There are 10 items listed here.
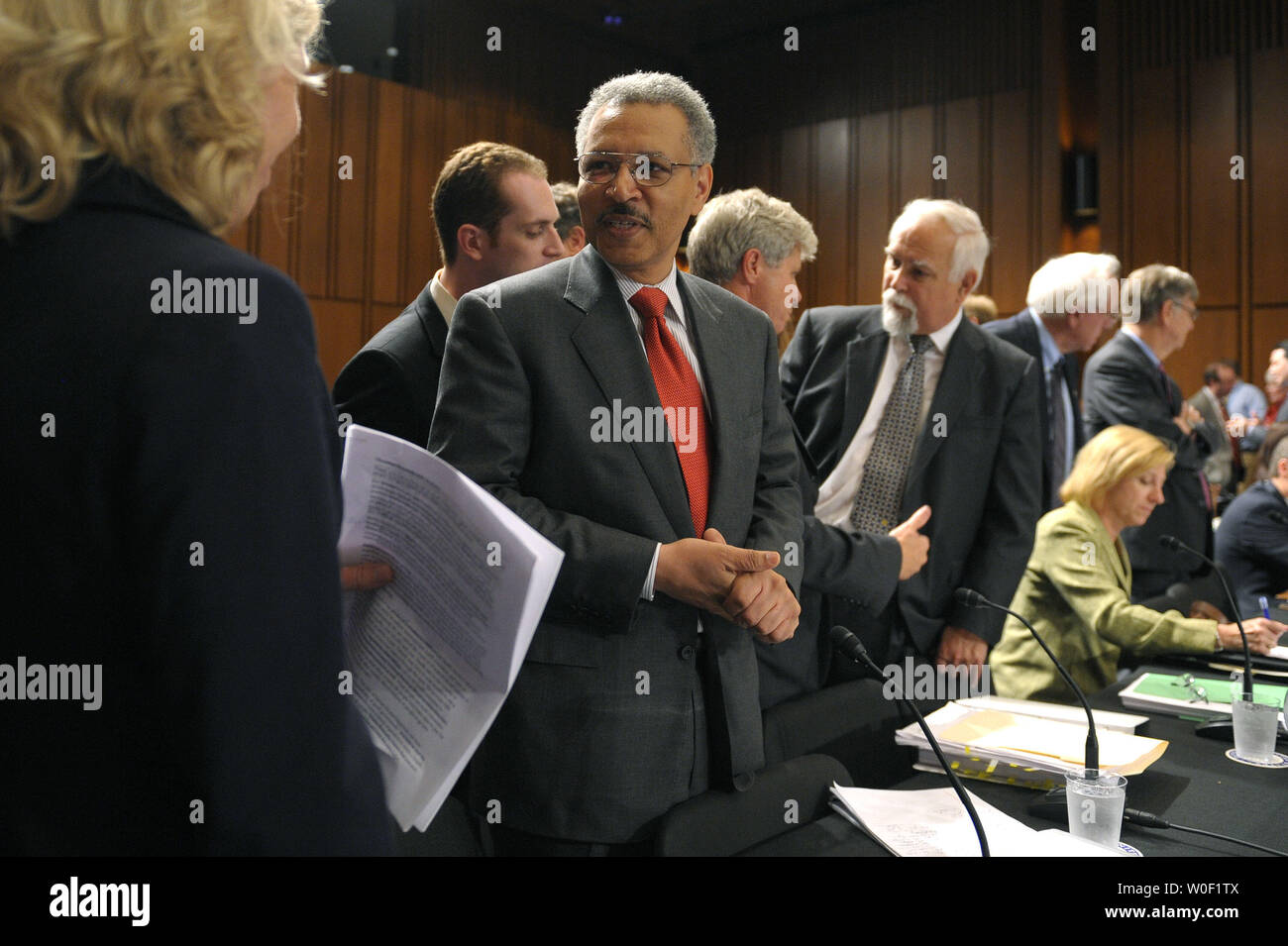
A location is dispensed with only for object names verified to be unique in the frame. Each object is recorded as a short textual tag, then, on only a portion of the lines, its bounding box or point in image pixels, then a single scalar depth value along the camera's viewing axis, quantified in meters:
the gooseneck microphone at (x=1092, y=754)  1.45
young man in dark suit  2.19
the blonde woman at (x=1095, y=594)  2.57
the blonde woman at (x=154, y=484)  0.65
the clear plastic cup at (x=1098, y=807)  1.40
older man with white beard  2.44
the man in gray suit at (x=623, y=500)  1.51
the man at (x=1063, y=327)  3.86
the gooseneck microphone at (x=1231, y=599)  1.90
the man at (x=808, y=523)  2.06
